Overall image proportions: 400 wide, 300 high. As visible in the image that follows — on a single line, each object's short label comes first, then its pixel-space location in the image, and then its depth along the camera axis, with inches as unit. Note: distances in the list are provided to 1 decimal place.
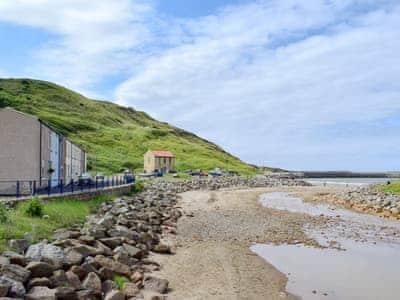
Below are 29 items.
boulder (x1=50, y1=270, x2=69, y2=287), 436.5
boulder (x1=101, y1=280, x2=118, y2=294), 472.6
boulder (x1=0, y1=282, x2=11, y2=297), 373.7
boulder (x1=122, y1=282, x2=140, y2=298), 474.6
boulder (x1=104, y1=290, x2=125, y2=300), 442.9
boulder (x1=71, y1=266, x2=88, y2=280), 478.3
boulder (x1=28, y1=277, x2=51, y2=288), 417.7
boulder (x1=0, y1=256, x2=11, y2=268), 430.4
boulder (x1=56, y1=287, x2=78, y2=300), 409.1
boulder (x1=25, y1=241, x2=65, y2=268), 473.9
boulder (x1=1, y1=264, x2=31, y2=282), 411.8
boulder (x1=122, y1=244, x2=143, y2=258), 631.8
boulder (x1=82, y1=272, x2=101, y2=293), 456.1
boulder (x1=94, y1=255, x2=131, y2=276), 530.6
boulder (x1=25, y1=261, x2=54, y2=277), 439.5
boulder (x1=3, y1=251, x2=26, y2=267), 446.5
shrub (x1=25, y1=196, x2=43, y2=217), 719.7
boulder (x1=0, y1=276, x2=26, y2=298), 385.1
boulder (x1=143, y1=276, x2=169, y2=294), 512.7
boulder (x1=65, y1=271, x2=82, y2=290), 446.6
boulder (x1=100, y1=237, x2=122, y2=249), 648.4
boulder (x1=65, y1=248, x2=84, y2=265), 499.4
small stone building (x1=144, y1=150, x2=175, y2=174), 3624.5
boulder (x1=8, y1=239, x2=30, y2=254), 499.8
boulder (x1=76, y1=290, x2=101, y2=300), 427.2
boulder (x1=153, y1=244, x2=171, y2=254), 736.3
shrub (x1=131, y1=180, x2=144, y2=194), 1823.0
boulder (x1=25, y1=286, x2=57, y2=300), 392.8
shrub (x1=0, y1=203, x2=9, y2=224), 605.3
